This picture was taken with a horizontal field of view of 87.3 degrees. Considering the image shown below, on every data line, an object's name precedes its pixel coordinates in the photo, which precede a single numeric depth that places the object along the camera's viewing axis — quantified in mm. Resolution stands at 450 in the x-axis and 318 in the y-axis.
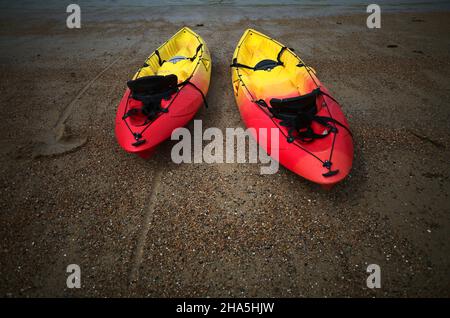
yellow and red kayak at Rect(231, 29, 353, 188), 3031
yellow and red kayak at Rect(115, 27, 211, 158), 3495
